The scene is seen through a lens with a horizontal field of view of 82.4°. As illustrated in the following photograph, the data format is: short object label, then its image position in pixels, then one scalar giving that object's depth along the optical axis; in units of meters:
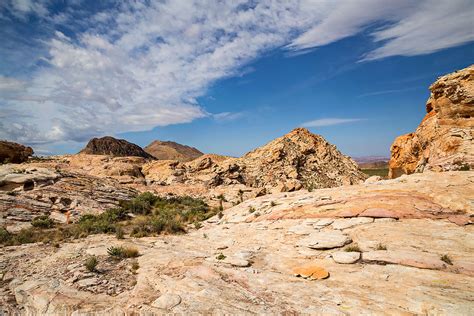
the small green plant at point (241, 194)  24.51
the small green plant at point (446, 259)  7.70
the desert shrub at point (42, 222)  16.14
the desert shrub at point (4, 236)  12.85
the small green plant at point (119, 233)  13.60
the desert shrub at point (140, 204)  21.50
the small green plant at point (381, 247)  8.83
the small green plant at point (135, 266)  9.02
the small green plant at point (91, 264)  8.94
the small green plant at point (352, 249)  9.10
